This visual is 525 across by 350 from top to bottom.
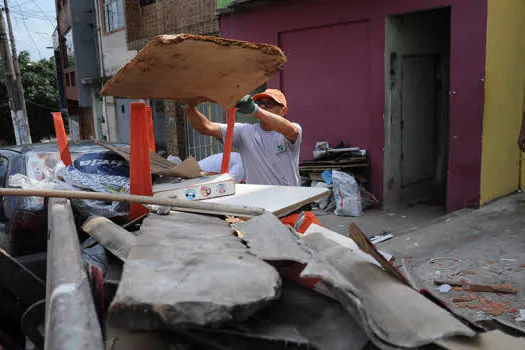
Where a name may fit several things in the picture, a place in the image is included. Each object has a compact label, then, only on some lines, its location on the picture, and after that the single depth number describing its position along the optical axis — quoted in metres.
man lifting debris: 3.89
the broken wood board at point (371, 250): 1.45
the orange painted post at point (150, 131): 2.89
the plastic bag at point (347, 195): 7.07
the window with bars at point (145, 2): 12.82
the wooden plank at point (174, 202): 1.99
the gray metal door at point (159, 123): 12.77
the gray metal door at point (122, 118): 14.89
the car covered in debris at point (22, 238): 1.90
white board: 2.29
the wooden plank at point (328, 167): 7.34
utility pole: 12.48
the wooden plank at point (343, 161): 7.38
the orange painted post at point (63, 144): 3.23
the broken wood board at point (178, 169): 2.63
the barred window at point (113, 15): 14.63
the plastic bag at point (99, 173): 2.66
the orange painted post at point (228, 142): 3.08
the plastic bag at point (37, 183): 2.67
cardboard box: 2.37
